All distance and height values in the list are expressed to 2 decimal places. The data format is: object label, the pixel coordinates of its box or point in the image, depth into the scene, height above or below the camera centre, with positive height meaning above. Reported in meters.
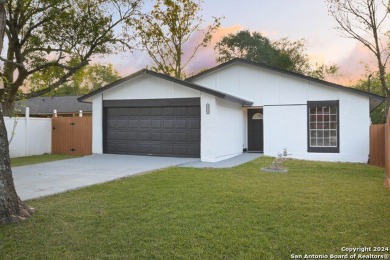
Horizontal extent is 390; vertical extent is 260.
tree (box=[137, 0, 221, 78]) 25.72 +7.73
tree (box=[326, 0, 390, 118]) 18.30 +6.05
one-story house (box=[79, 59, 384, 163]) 13.35 +0.60
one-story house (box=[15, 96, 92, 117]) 33.00 +2.37
